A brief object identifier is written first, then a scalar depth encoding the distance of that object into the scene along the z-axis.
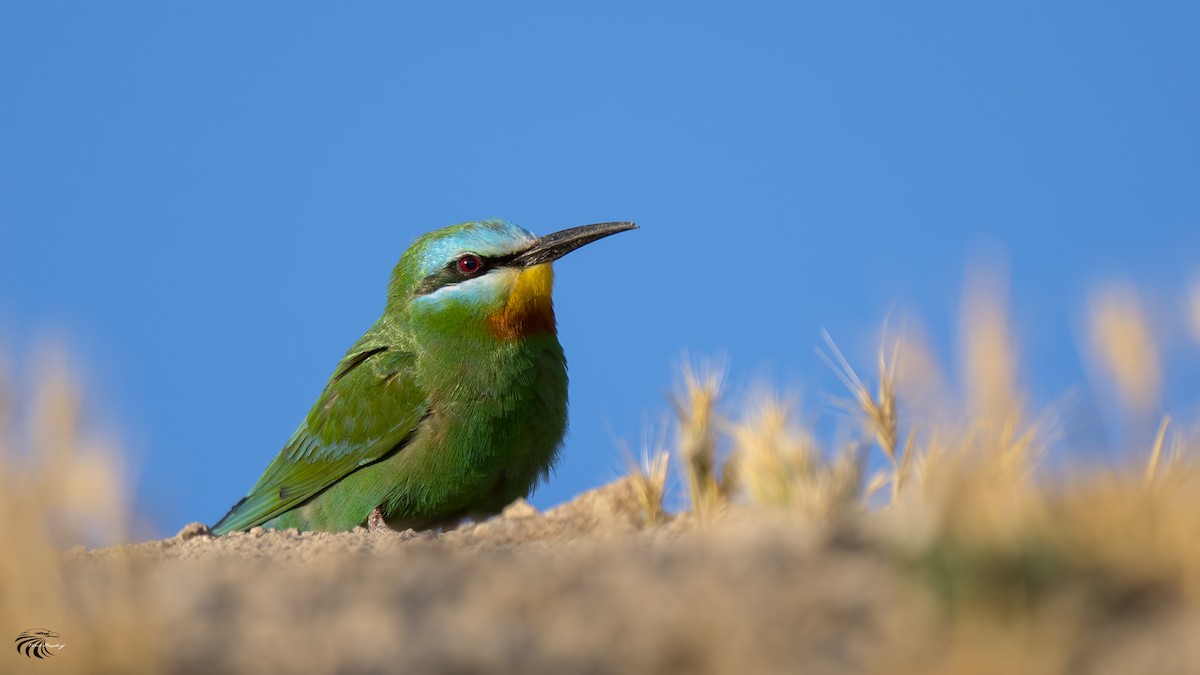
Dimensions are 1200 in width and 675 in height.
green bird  10.78
